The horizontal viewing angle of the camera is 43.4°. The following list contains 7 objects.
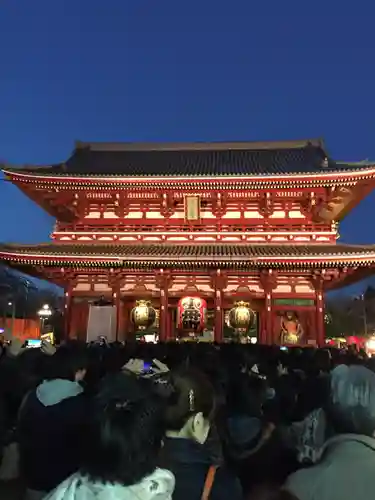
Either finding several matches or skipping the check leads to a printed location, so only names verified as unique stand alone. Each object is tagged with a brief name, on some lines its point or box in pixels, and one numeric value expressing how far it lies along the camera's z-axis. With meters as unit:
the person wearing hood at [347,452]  2.34
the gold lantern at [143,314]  21.08
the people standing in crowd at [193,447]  2.50
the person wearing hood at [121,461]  2.07
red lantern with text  20.78
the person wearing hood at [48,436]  3.81
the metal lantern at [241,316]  20.59
